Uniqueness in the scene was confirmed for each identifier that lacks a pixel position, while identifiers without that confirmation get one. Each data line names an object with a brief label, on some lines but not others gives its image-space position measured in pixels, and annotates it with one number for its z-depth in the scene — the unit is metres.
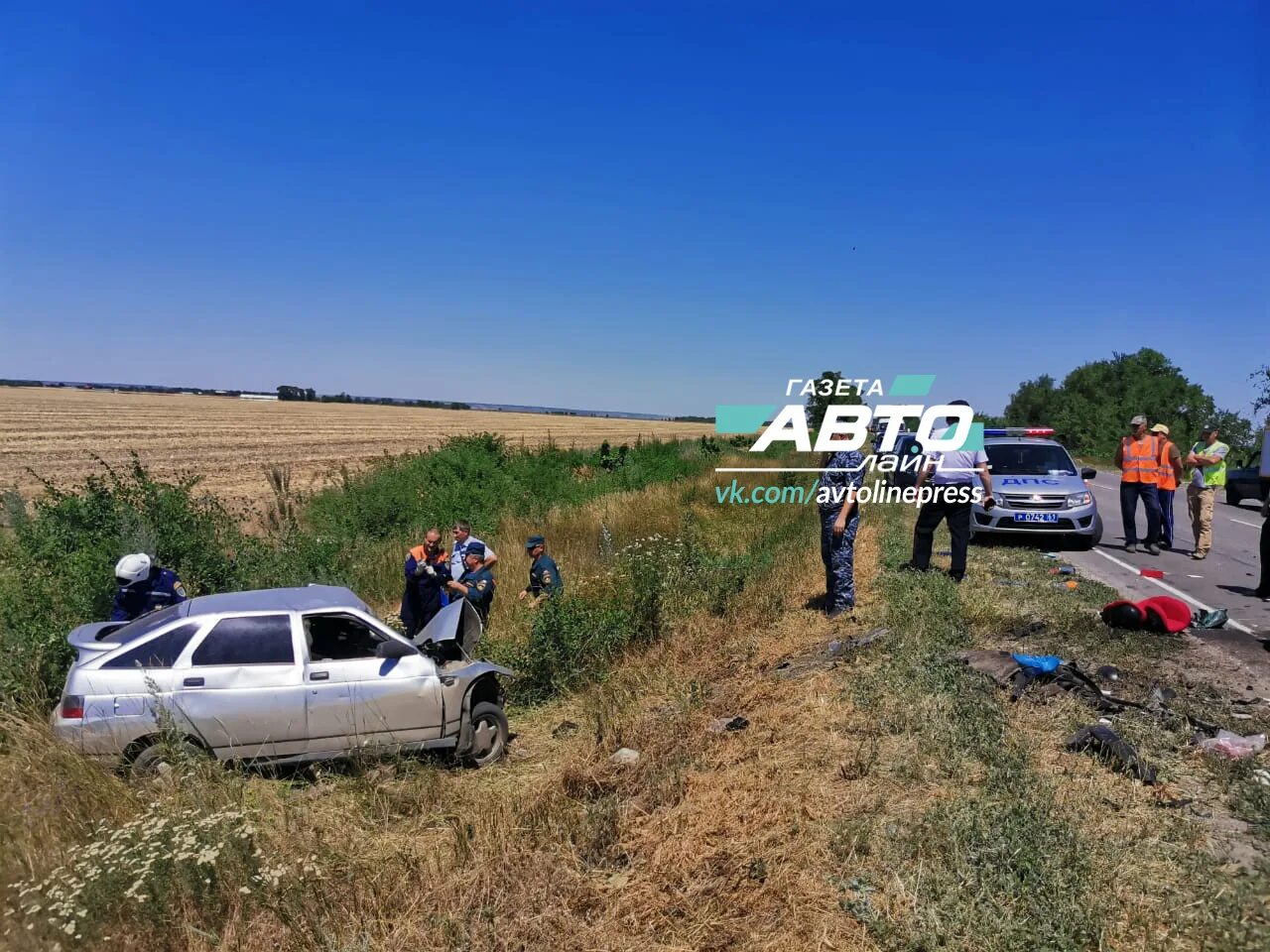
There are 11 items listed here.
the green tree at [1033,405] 69.19
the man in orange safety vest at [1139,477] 11.27
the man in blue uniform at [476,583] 8.39
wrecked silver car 5.23
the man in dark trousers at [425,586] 8.70
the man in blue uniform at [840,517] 7.64
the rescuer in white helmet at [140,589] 6.46
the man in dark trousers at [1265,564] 8.27
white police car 11.50
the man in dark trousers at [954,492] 8.81
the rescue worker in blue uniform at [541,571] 8.47
